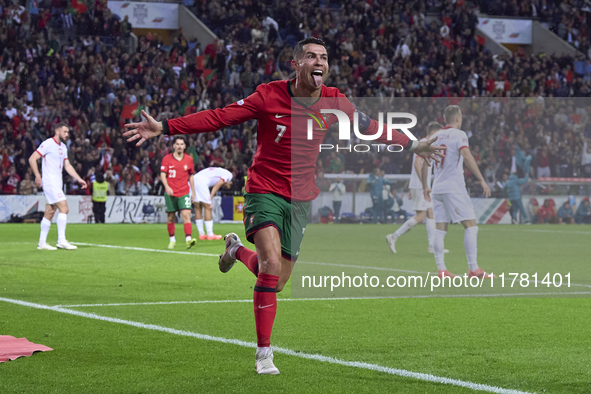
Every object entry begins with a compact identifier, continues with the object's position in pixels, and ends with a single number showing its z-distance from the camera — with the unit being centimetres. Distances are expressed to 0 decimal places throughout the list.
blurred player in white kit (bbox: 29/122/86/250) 1543
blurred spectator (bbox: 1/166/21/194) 2462
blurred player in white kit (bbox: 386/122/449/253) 1409
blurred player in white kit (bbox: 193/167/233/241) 1839
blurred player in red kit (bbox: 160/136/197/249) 1638
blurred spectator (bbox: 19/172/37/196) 2442
